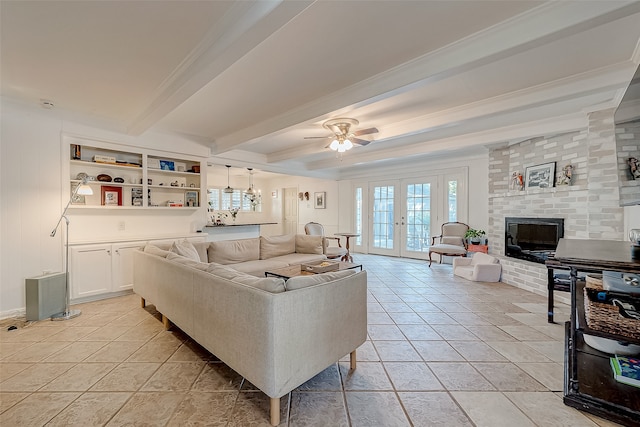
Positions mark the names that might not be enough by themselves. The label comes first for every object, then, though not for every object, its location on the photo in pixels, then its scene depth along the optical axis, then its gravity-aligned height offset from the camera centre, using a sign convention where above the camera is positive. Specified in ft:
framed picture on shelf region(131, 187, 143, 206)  13.82 +0.71
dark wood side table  19.52 -3.50
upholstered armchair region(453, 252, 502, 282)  15.08 -3.33
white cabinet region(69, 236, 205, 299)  11.30 -2.55
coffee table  10.28 -2.46
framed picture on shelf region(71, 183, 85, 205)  11.70 +0.50
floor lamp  10.14 -3.31
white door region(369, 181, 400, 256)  23.36 -0.72
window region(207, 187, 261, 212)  28.07 +1.05
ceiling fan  11.51 +3.39
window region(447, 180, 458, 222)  19.98 +0.83
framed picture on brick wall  13.31 +1.83
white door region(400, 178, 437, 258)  21.35 -0.40
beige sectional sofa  5.04 -2.35
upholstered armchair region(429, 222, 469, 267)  17.66 -2.05
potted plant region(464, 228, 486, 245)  17.80 -1.62
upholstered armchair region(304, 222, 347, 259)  17.01 -2.15
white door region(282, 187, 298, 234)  30.71 -0.05
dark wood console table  4.92 -3.51
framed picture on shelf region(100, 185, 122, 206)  12.95 +0.70
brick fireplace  10.49 +0.89
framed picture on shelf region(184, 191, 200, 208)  16.03 +0.66
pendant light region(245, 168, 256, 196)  26.26 +3.49
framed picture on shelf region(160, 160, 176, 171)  14.87 +2.49
